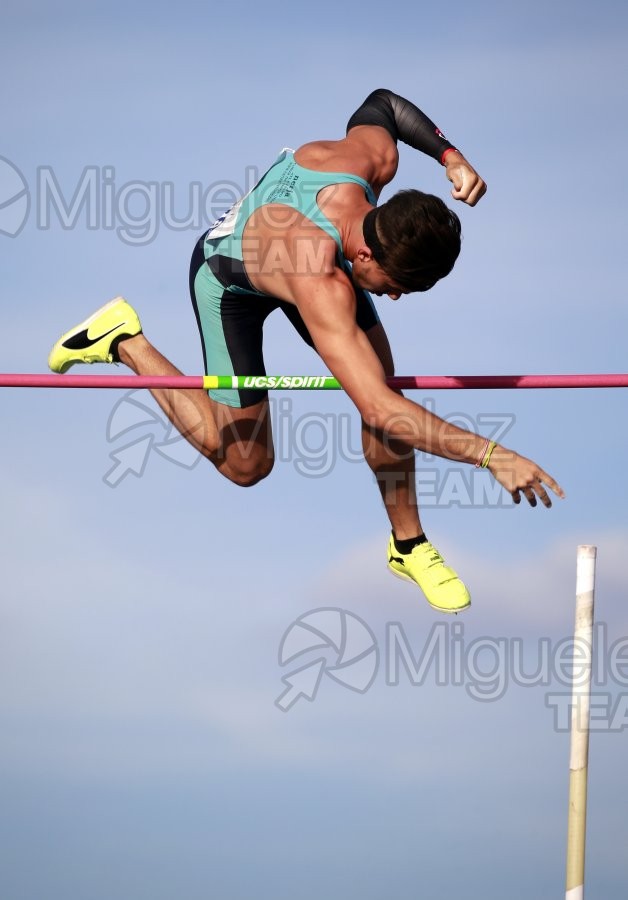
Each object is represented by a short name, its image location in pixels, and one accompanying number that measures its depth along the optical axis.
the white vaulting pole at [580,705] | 14.06
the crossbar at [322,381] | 15.15
